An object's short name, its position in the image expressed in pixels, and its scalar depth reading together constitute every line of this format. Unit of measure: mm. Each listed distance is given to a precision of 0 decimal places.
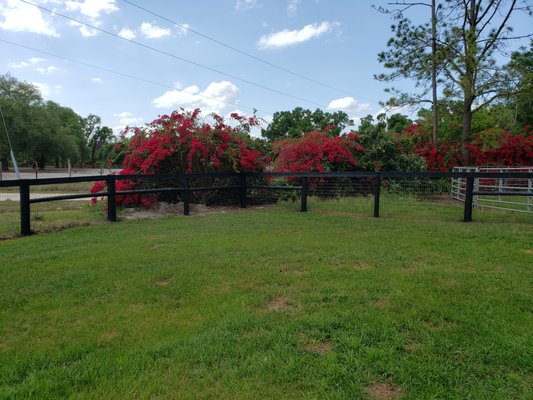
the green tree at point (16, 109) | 48625
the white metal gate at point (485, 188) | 11388
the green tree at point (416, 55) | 17906
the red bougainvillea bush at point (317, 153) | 12484
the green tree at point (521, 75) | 16219
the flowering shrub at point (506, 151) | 17266
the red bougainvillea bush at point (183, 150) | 9984
